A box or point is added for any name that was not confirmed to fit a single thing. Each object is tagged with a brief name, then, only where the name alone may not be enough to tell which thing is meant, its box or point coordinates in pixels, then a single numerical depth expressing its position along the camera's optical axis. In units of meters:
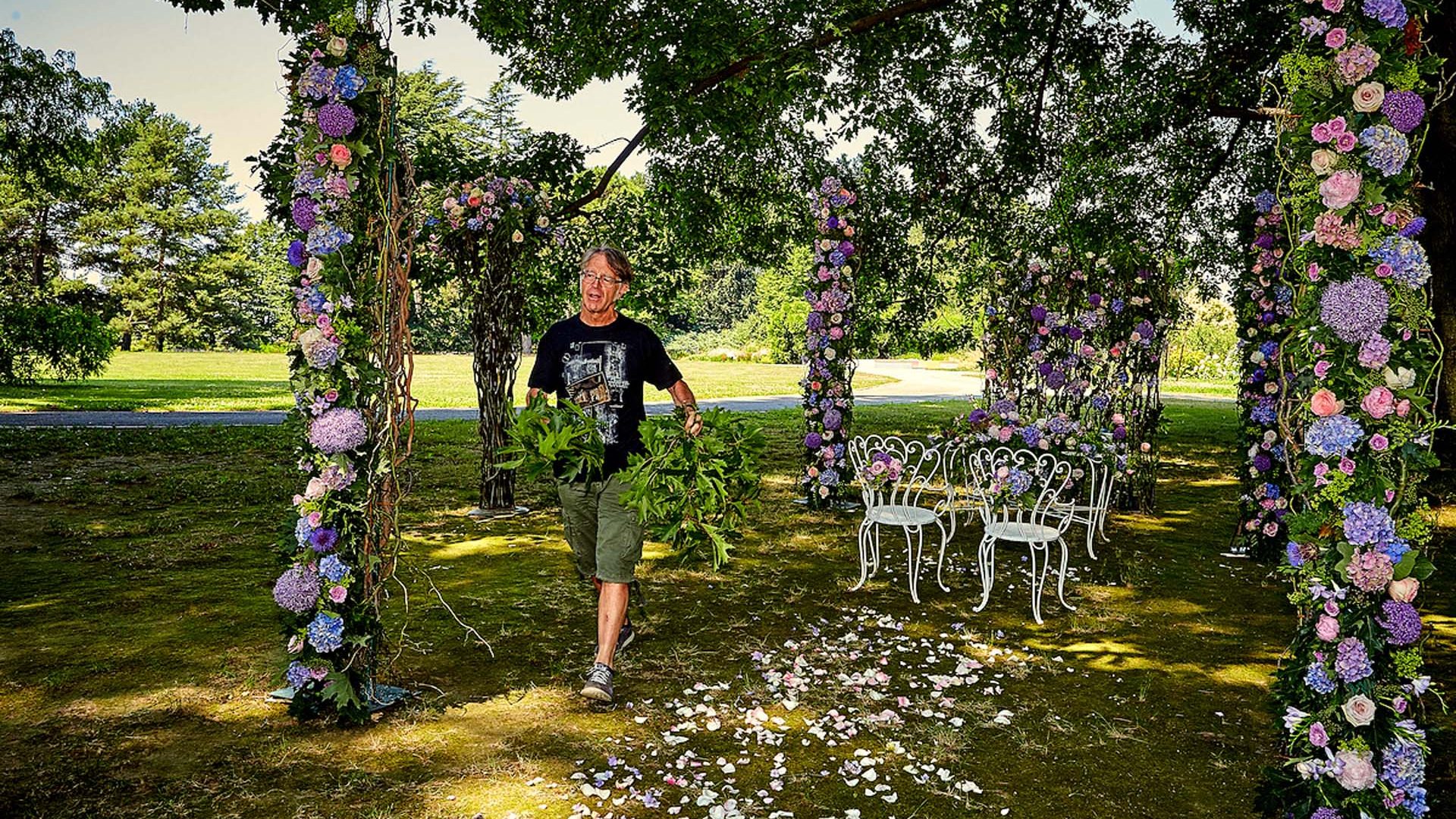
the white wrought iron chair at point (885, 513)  6.14
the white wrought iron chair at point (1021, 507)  5.79
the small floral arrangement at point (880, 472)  6.17
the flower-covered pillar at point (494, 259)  8.38
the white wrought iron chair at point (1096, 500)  7.67
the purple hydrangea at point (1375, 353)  2.81
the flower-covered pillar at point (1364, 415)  2.82
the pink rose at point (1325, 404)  2.91
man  4.20
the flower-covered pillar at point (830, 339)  8.71
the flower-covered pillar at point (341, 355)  3.76
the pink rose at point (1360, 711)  2.82
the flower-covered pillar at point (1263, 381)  6.86
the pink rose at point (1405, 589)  2.77
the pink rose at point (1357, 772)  2.83
